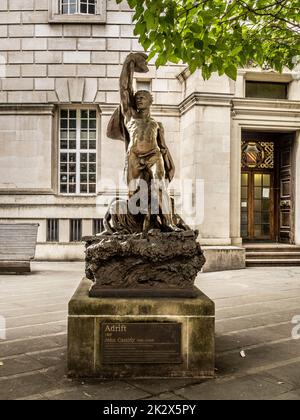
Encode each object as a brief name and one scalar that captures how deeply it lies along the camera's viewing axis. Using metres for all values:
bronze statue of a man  5.37
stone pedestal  4.41
